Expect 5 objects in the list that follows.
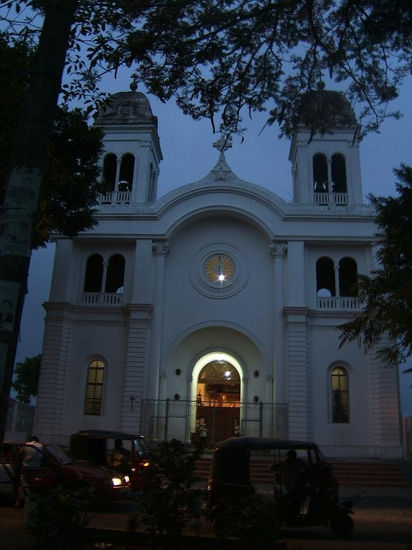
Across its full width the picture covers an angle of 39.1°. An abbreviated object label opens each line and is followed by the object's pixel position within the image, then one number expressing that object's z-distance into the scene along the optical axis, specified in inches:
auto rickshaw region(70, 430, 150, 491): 564.4
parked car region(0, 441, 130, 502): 458.0
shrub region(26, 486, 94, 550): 243.0
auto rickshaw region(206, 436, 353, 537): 372.8
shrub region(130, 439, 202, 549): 242.8
